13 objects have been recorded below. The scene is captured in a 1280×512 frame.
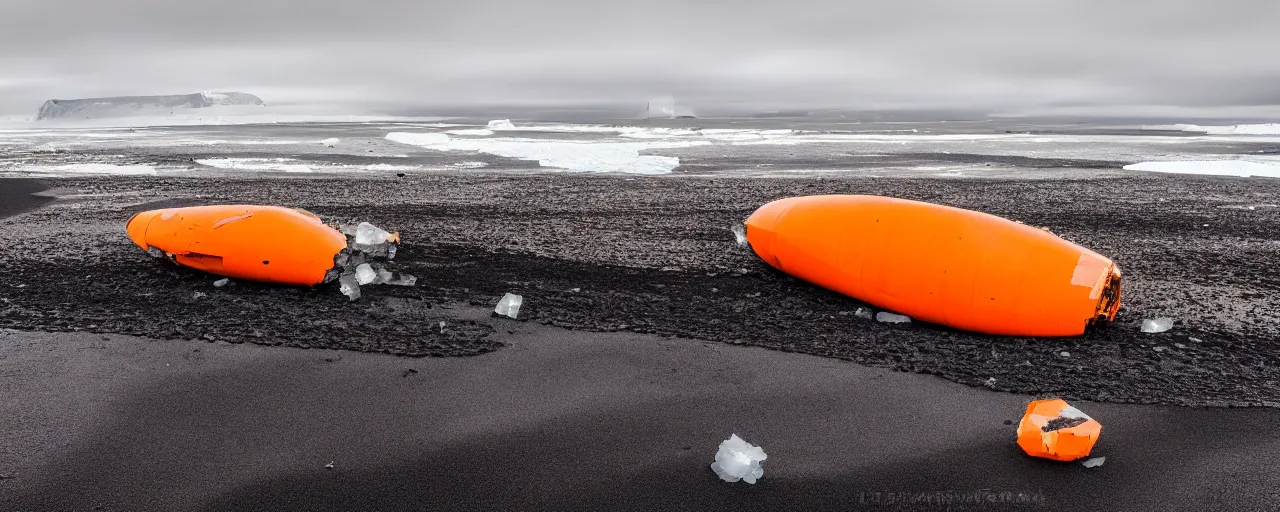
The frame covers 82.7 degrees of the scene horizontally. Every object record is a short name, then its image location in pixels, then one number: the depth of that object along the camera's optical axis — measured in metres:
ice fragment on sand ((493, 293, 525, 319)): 4.87
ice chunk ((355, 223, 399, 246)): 6.01
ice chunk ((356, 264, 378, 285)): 5.45
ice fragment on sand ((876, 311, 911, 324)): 4.63
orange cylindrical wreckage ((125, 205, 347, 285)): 5.19
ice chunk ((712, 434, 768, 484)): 2.92
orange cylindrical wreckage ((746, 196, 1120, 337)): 4.16
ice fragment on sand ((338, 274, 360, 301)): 5.14
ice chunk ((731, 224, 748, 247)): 6.14
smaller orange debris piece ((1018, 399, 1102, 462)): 2.99
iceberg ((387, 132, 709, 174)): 16.62
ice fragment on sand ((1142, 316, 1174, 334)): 4.53
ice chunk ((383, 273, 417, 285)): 5.54
